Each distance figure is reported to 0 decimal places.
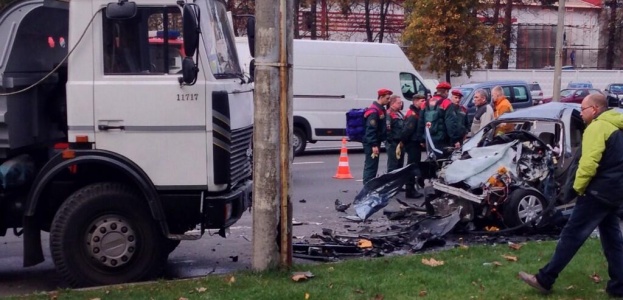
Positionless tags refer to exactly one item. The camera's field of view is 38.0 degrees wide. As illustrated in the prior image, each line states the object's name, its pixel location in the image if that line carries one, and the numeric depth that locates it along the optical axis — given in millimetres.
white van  21062
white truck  7906
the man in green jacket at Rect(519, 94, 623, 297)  6957
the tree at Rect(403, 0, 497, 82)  42344
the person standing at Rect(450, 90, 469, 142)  13891
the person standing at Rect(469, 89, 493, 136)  15438
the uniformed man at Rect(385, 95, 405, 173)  14161
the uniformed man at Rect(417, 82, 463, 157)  13859
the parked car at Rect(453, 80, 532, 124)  27297
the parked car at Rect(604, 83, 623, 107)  46188
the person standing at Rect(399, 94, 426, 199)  14172
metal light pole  26359
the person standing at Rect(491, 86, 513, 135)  15438
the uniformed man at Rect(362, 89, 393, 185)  14000
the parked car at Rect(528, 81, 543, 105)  39856
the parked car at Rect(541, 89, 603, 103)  40697
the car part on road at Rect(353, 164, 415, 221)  11297
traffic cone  17219
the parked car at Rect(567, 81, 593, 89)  45019
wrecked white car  10805
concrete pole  7715
